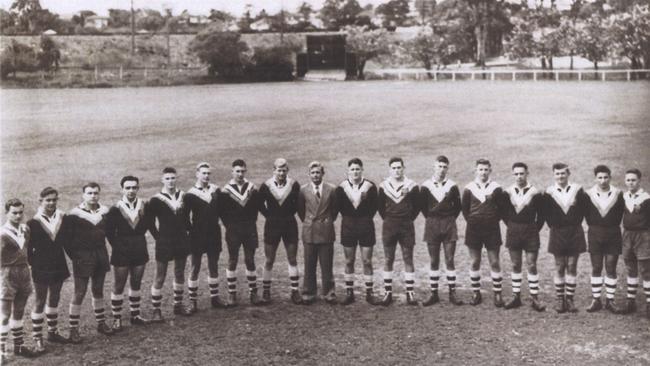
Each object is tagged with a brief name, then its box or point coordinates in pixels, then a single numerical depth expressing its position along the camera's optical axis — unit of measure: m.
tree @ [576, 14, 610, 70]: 33.78
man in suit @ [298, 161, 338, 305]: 8.34
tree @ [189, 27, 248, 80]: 39.75
